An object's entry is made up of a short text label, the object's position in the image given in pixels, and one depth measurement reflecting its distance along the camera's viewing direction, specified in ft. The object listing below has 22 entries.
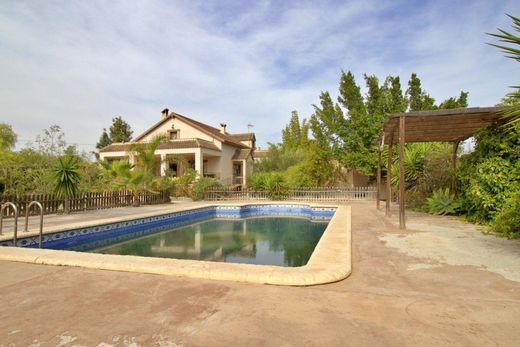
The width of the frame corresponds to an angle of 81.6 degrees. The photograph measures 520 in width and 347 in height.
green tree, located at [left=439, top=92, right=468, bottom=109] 64.18
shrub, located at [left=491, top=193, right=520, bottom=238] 20.67
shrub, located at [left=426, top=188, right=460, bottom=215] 34.32
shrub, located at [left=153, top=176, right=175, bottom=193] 56.13
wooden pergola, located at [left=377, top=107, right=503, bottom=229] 23.25
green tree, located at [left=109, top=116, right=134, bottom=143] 133.90
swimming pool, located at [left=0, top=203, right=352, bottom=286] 12.37
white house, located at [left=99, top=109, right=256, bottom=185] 77.20
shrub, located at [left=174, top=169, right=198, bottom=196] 65.72
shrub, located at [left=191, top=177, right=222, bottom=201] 61.31
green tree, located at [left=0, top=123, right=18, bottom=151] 82.17
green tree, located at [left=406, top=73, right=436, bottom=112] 65.77
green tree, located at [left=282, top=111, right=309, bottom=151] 116.86
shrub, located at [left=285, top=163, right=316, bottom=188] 64.91
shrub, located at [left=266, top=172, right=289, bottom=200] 60.34
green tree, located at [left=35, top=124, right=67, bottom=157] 67.31
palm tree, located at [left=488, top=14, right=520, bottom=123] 10.89
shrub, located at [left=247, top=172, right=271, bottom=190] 61.72
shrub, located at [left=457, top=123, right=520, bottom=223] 24.04
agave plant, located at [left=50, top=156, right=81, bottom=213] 34.83
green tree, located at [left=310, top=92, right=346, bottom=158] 69.05
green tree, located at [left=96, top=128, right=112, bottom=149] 133.16
